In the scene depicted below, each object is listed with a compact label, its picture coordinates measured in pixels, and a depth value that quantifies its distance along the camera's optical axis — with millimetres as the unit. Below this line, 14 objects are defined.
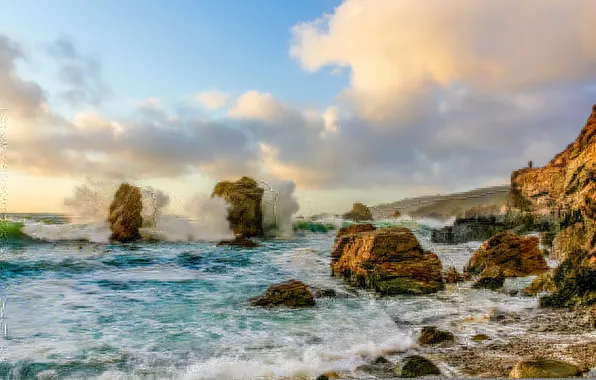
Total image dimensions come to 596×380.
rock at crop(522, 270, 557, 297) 10392
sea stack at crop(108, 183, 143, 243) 30836
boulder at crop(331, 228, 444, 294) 12273
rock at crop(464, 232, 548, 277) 14047
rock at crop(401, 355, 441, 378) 5696
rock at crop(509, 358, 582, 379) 4945
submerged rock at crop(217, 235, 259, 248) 28877
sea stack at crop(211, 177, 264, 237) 37688
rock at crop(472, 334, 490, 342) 7315
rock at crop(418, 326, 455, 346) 7208
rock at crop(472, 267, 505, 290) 12891
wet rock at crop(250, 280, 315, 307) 10562
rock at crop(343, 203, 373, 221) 62281
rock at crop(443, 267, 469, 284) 13539
